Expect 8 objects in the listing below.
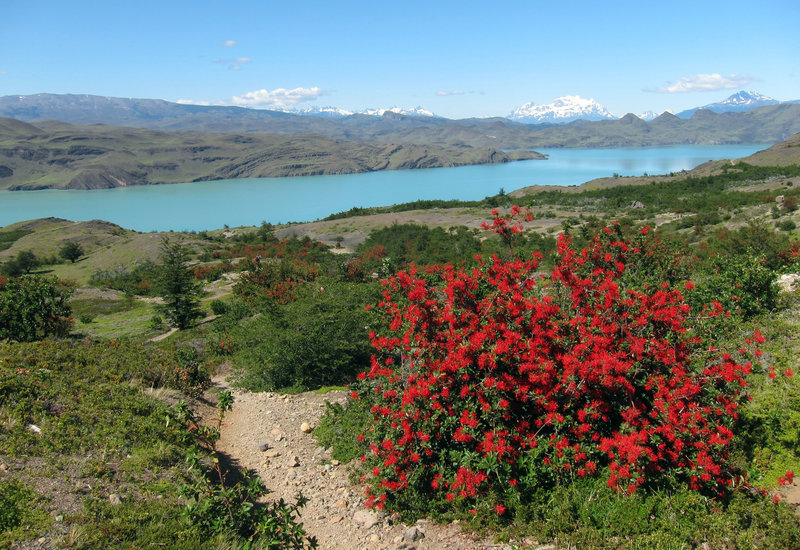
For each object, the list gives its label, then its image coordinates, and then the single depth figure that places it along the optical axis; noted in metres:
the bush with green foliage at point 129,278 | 32.78
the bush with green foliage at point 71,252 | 48.91
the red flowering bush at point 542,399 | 5.52
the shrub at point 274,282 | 16.80
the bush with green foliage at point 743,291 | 10.40
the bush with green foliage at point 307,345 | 11.04
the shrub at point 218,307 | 21.69
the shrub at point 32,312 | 12.31
